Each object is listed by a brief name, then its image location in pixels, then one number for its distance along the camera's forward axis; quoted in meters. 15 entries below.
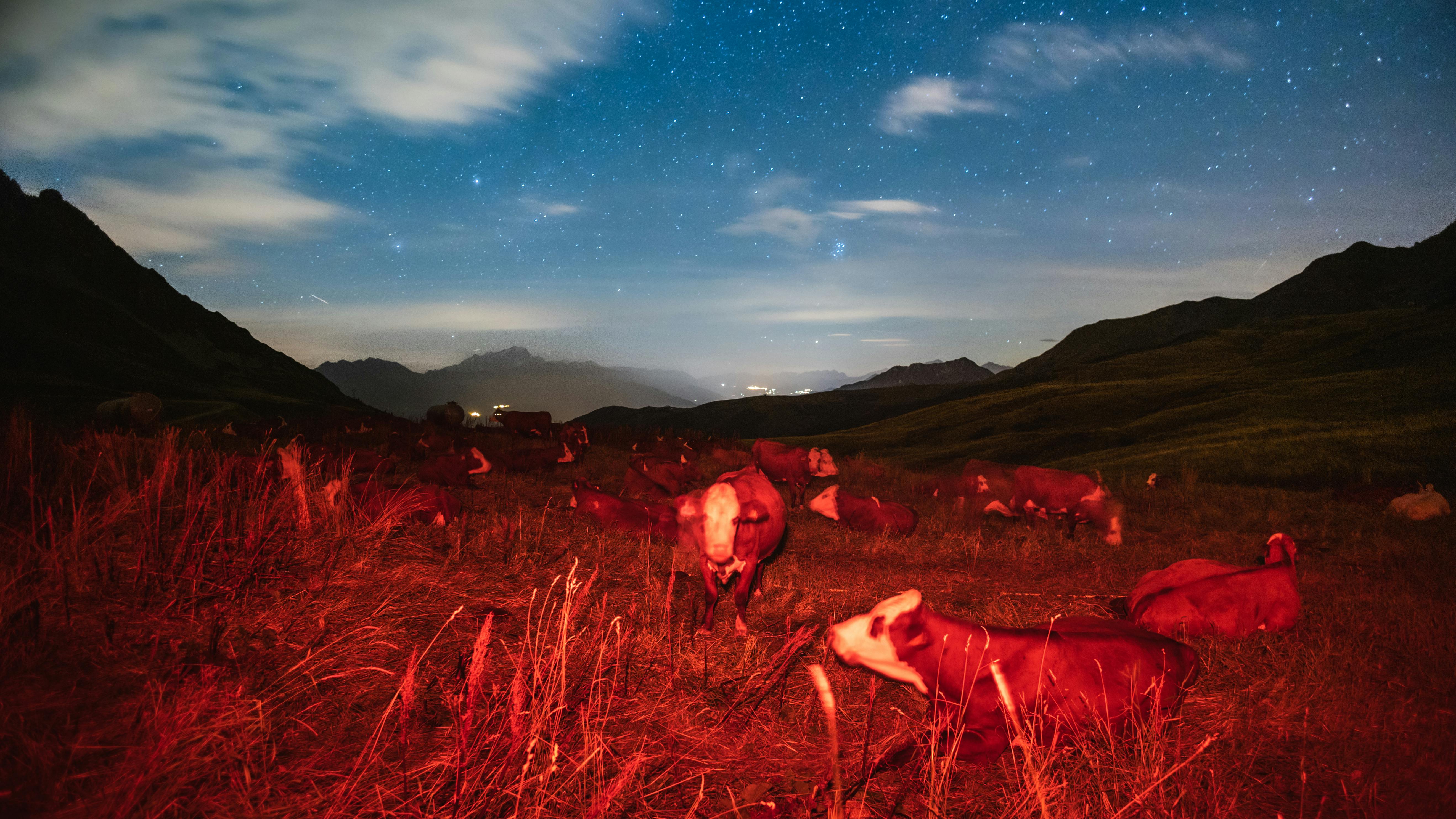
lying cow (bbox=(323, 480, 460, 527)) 6.72
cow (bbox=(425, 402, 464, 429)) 24.84
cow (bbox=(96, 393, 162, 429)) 14.50
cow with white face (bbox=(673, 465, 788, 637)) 5.48
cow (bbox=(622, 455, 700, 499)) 13.01
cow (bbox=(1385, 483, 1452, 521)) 10.90
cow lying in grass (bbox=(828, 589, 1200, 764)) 3.67
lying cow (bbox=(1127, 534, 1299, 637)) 5.41
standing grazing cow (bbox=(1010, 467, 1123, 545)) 10.69
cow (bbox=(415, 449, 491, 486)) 11.51
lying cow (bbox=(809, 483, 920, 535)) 10.53
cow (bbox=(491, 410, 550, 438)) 21.94
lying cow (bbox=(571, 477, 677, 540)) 9.11
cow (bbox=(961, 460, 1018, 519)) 12.97
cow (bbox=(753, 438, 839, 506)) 15.36
